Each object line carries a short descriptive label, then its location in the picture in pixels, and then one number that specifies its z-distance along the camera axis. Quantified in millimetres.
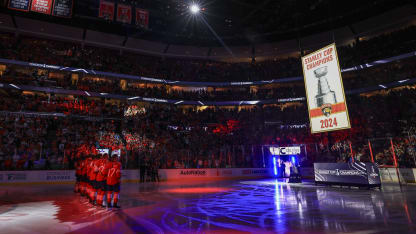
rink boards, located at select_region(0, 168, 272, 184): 18184
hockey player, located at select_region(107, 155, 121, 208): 8961
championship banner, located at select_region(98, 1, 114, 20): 18891
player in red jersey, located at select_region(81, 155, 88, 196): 11627
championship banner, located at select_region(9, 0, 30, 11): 16156
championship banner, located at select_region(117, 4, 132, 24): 19484
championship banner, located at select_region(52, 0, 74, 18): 17328
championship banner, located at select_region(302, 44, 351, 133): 11883
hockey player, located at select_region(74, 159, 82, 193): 12734
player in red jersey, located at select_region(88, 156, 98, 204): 9844
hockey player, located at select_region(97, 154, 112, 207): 9242
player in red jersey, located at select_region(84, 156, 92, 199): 10727
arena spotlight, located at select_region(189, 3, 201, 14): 24672
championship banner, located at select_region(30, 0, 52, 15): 16391
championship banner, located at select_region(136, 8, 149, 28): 20494
